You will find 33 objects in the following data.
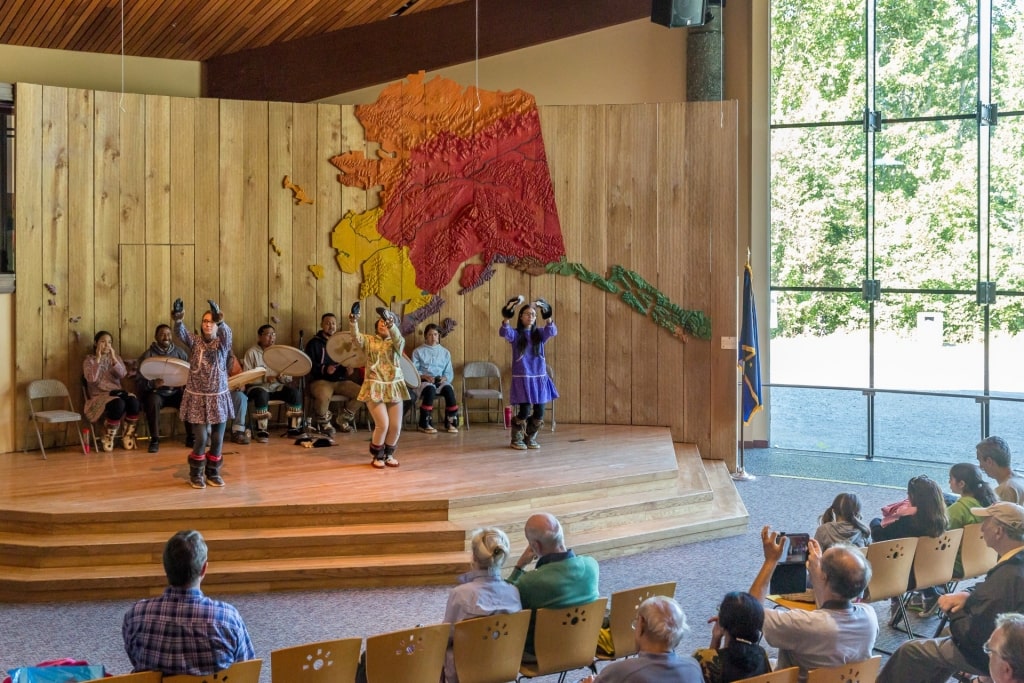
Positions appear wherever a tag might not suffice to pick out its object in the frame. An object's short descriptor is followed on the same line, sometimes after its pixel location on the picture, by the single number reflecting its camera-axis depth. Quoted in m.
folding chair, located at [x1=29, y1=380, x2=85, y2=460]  9.36
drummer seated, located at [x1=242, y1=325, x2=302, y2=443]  10.20
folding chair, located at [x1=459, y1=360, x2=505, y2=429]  10.89
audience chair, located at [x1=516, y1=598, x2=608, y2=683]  4.92
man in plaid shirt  4.25
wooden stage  7.23
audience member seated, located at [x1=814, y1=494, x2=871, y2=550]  6.00
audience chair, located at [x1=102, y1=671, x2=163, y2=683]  3.95
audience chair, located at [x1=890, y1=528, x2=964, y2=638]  5.98
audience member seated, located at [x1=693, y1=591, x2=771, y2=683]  4.04
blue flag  10.69
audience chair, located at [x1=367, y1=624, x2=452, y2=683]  4.50
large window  10.74
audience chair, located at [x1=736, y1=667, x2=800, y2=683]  4.05
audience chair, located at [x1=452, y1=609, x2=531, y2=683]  4.69
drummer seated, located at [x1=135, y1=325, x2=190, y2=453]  9.81
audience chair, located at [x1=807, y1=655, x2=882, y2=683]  4.23
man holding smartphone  4.38
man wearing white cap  4.61
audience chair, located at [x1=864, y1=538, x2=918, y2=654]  5.74
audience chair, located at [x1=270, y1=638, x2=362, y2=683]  4.25
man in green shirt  5.03
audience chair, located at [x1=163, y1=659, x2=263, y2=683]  4.20
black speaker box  9.74
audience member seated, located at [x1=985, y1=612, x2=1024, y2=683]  3.47
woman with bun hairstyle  4.87
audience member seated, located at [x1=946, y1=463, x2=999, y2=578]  6.21
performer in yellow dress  8.83
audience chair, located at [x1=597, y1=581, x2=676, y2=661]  5.10
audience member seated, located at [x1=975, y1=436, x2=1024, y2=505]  6.25
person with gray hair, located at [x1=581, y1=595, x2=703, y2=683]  3.89
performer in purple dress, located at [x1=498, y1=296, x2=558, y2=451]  9.76
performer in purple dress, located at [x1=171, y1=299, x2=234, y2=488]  8.06
